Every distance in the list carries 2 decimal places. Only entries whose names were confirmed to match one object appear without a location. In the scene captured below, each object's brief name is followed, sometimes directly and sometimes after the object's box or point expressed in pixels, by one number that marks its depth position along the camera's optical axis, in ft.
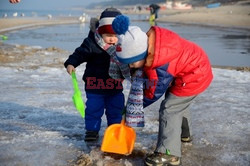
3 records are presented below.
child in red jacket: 7.05
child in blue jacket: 9.14
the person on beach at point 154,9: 73.34
